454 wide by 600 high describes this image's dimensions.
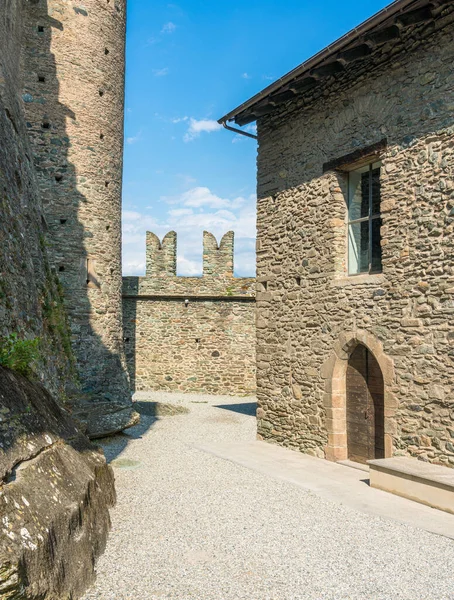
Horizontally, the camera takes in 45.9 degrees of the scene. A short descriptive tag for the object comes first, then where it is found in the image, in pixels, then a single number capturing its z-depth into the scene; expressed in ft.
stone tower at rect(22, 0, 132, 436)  39.22
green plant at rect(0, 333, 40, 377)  12.92
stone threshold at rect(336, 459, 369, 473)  24.16
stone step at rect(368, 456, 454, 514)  17.69
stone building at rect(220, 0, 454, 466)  21.20
